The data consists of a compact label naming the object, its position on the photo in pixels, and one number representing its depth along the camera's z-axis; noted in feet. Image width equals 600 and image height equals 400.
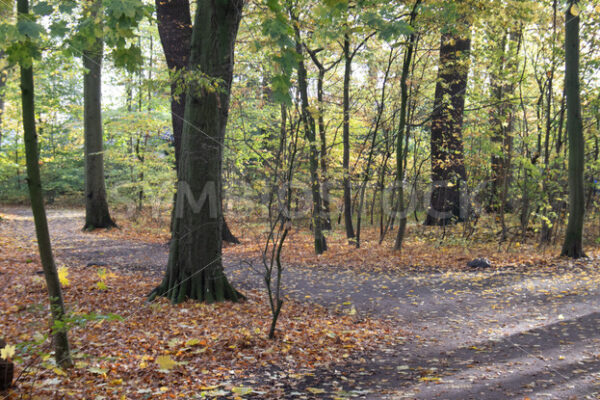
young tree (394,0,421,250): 33.78
